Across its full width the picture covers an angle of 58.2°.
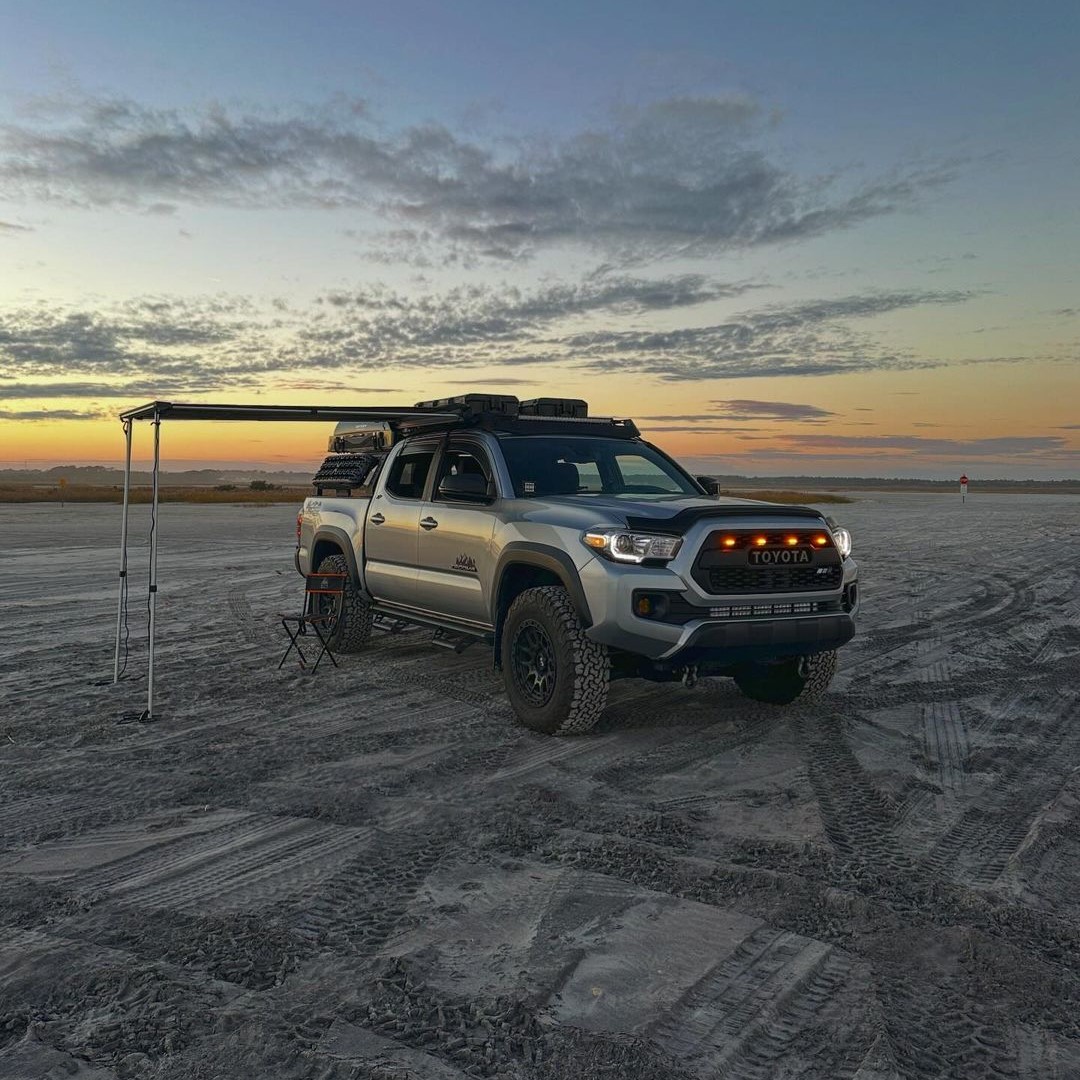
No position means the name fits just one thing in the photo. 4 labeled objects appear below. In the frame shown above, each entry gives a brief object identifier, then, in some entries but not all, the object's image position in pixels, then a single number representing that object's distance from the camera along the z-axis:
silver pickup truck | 6.01
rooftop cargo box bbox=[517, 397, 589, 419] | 8.39
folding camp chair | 8.86
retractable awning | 7.12
